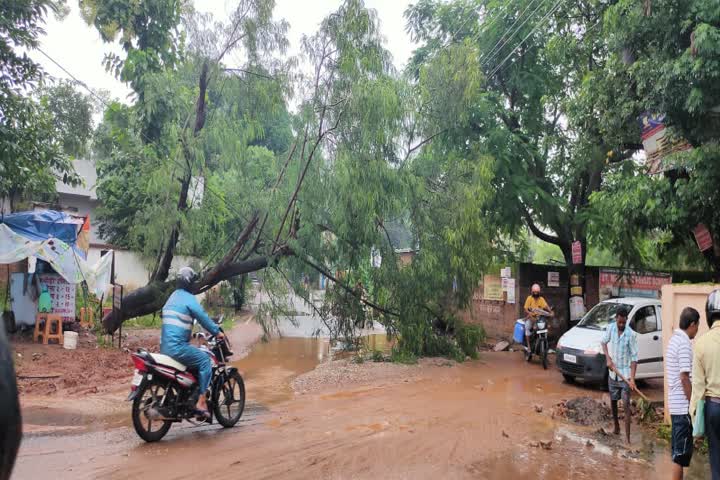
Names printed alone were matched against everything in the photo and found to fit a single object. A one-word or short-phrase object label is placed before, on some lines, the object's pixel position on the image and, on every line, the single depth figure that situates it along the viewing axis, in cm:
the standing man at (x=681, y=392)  458
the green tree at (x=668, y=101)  825
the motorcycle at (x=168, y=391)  589
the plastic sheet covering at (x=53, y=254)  1151
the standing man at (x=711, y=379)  393
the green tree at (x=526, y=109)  1271
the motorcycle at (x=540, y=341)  1277
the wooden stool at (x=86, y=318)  1391
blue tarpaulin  1205
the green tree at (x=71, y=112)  2019
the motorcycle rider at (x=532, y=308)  1354
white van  1023
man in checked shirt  678
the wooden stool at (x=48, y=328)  1194
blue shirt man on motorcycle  619
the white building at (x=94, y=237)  1988
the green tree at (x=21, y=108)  1073
